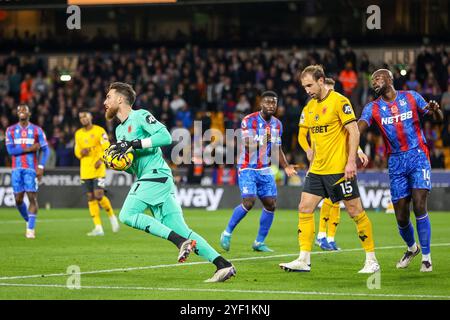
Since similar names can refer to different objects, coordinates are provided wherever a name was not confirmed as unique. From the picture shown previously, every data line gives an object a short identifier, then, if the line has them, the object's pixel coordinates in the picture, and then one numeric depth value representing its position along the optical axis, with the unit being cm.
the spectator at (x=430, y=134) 2794
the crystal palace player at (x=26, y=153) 1861
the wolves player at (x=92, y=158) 1941
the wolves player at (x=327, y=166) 1145
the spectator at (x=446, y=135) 2791
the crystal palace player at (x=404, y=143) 1191
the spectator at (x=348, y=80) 2956
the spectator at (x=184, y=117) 3055
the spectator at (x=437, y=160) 2712
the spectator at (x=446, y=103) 2844
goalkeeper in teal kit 1020
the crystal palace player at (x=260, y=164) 1524
